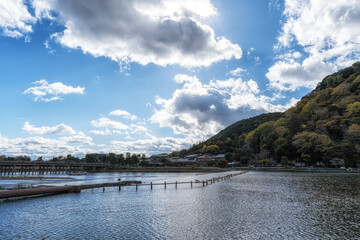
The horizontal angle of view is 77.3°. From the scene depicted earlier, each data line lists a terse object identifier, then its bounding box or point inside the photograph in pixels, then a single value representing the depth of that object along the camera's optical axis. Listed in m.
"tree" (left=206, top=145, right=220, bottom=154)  164.48
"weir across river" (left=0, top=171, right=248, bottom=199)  27.84
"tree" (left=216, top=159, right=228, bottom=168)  129.62
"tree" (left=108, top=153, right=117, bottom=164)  138.62
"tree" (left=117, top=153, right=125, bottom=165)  139.00
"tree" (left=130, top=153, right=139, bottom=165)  137.50
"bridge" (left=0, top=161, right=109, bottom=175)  91.47
